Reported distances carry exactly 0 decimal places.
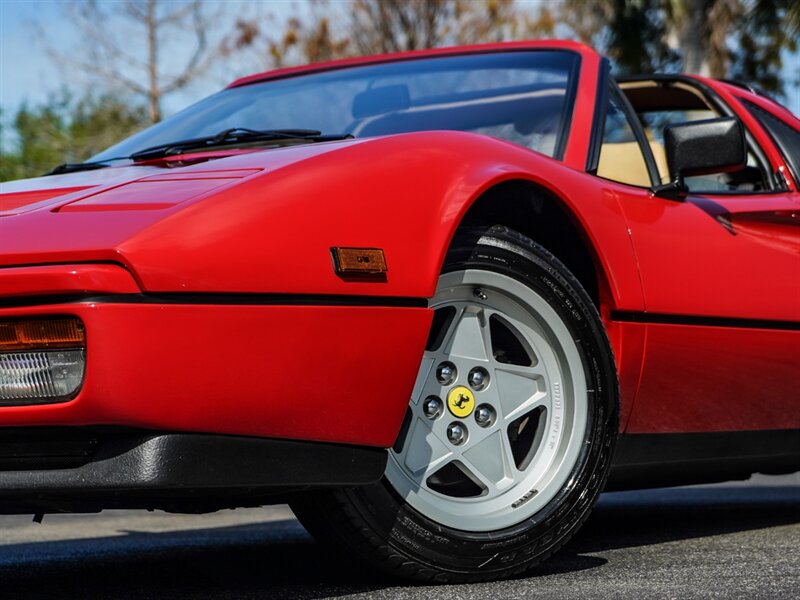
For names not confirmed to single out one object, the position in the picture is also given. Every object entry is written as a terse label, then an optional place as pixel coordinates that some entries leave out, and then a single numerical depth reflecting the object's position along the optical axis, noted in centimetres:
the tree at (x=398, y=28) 2062
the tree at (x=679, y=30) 1764
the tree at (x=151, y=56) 2019
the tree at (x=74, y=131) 2197
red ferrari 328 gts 219
